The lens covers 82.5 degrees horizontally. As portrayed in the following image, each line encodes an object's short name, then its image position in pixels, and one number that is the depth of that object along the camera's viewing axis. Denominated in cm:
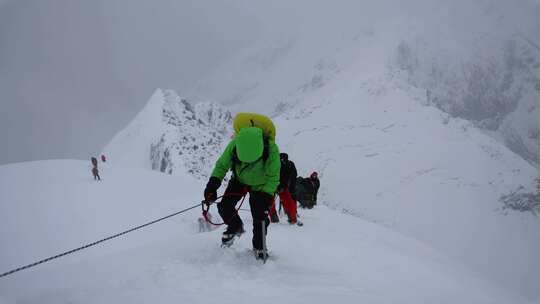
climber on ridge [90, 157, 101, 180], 1950
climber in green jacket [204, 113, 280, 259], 420
